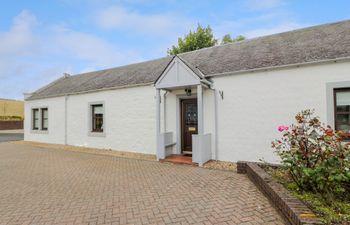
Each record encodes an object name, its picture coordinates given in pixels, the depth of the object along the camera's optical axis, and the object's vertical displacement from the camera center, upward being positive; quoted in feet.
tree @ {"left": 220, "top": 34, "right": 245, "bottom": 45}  91.45 +36.11
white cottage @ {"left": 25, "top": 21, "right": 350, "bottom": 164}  21.17 +2.35
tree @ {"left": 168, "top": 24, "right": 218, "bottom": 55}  84.94 +33.09
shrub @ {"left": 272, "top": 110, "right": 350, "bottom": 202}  11.44 -3.19
